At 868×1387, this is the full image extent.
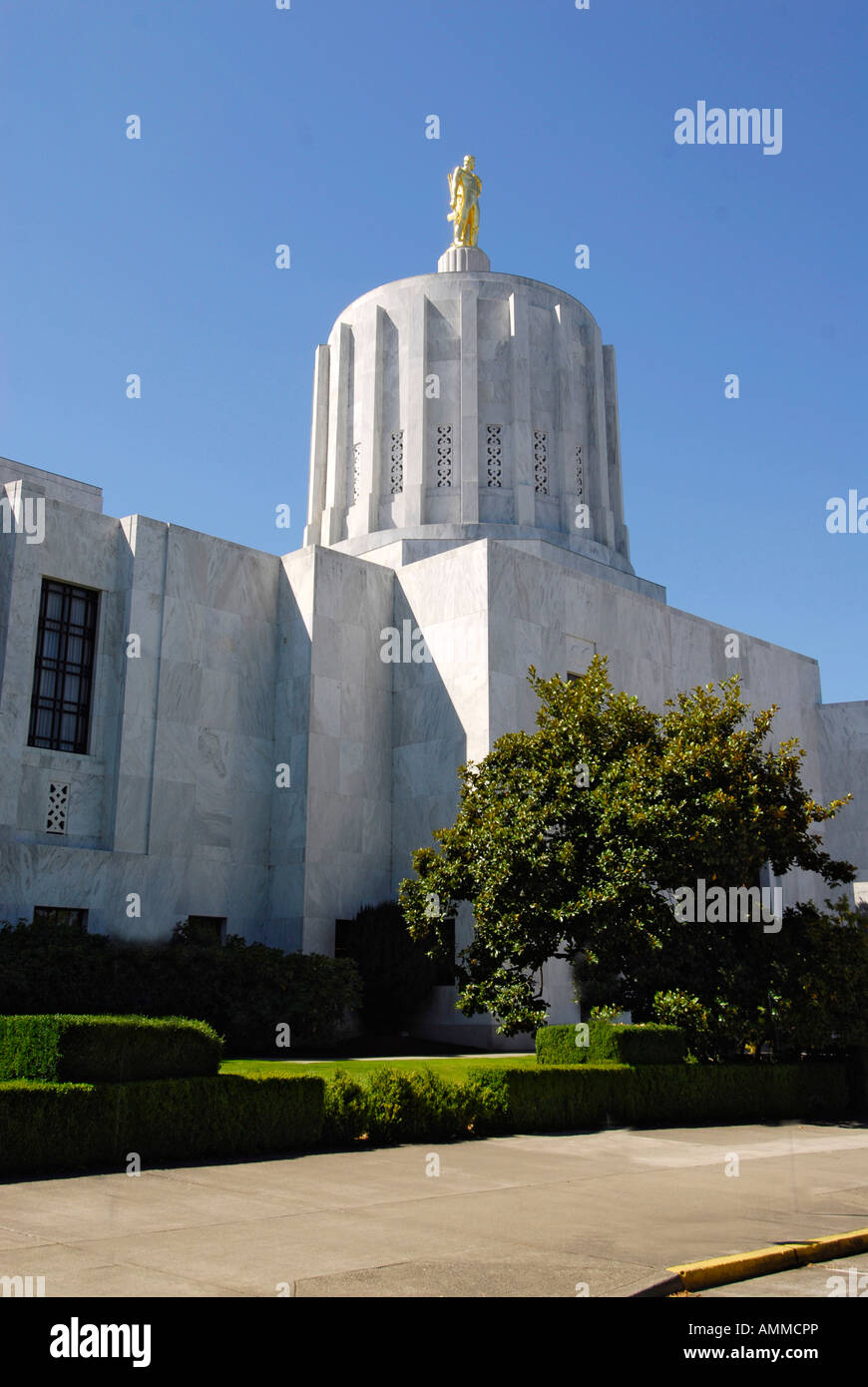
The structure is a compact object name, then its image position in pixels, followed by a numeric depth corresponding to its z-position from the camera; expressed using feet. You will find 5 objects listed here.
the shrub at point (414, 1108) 47.06
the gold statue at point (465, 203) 133.18
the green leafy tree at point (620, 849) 63.16
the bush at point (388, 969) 91.15
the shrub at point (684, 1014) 61.93
